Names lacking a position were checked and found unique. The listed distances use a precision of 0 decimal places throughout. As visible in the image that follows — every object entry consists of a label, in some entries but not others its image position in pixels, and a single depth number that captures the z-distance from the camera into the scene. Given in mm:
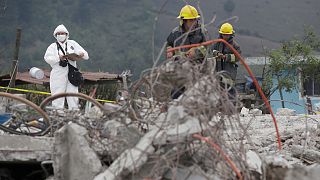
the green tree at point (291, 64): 44834
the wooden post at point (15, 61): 24238
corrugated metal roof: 27279
